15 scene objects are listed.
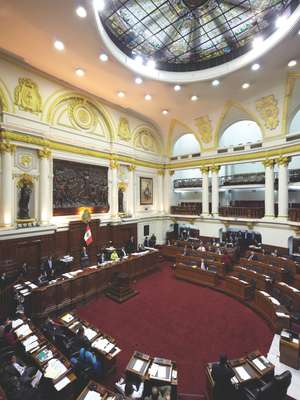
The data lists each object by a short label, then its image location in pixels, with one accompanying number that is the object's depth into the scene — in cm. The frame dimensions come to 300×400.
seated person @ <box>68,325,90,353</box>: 429
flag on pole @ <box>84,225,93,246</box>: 1043
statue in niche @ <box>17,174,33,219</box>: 877
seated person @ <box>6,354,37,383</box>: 352
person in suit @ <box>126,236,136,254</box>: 1245
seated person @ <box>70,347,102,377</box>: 397
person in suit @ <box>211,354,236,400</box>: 335
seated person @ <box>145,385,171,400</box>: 316
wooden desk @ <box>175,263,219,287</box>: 878
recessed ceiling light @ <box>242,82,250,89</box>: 1002
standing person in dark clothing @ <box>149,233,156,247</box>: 1397
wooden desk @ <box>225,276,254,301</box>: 743
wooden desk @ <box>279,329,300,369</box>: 446
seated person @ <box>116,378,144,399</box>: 350
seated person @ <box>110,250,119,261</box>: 986
